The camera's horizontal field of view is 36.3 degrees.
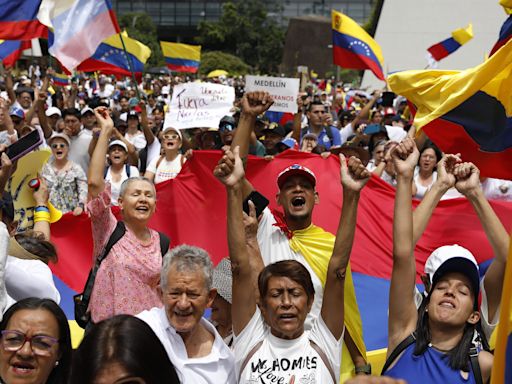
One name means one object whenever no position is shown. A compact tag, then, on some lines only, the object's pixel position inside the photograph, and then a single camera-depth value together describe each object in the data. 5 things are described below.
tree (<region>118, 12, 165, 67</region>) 55.69
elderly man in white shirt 2.96
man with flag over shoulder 3.77
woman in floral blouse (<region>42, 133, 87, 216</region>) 6.90
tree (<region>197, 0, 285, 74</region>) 68.75
